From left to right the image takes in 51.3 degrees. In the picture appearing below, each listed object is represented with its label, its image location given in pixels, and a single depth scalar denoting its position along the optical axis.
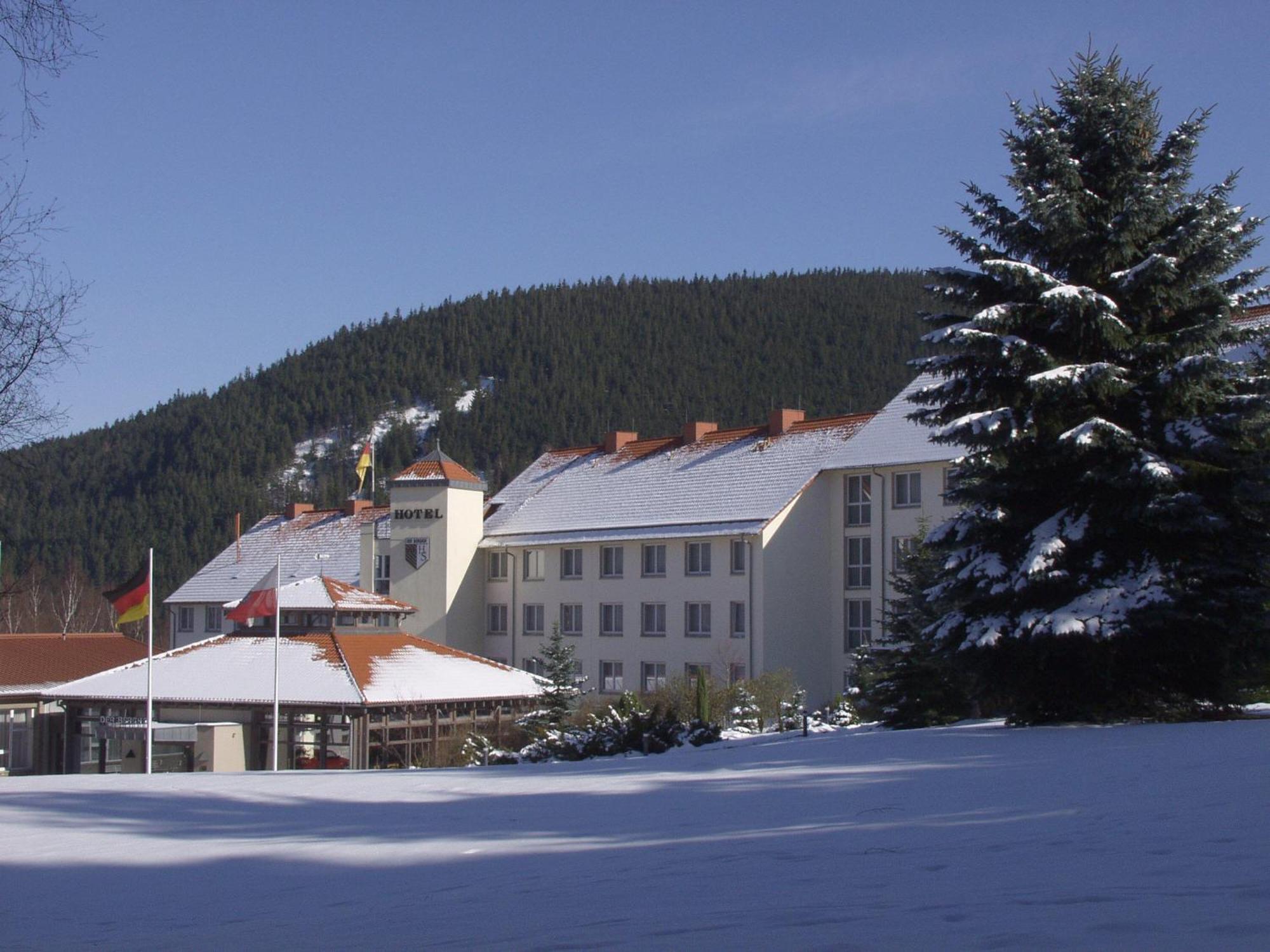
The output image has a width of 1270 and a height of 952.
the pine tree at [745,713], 29.25
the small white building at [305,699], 40.56
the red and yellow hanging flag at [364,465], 75.62
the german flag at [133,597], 31.92
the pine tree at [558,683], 38.62
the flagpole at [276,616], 35.66
